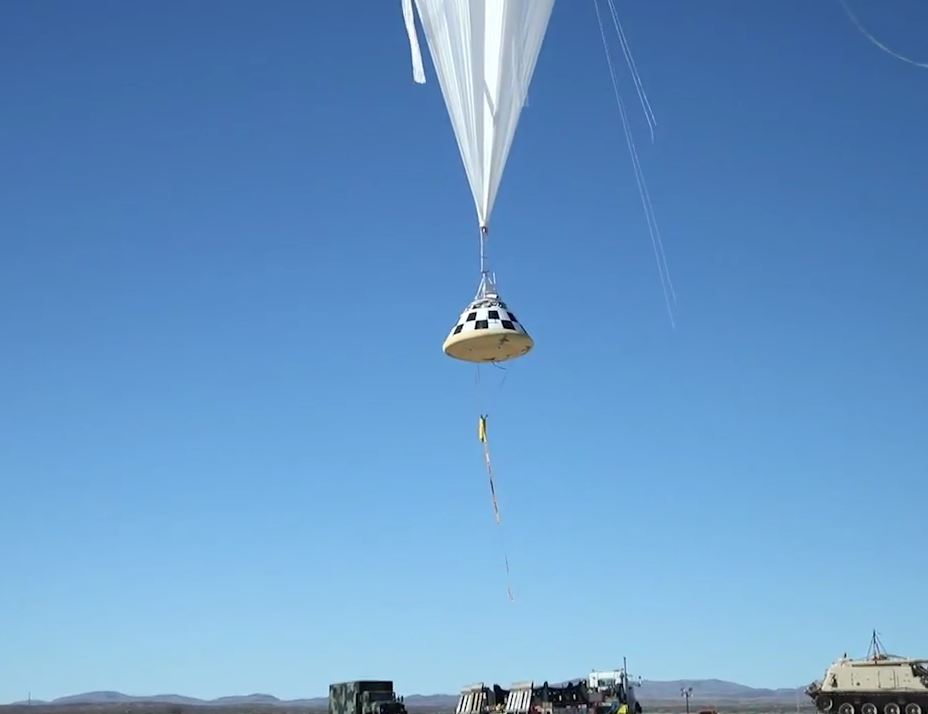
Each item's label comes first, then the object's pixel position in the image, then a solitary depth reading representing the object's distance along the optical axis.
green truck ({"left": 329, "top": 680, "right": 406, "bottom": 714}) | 31.52
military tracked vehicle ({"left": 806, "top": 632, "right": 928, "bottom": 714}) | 46.41
